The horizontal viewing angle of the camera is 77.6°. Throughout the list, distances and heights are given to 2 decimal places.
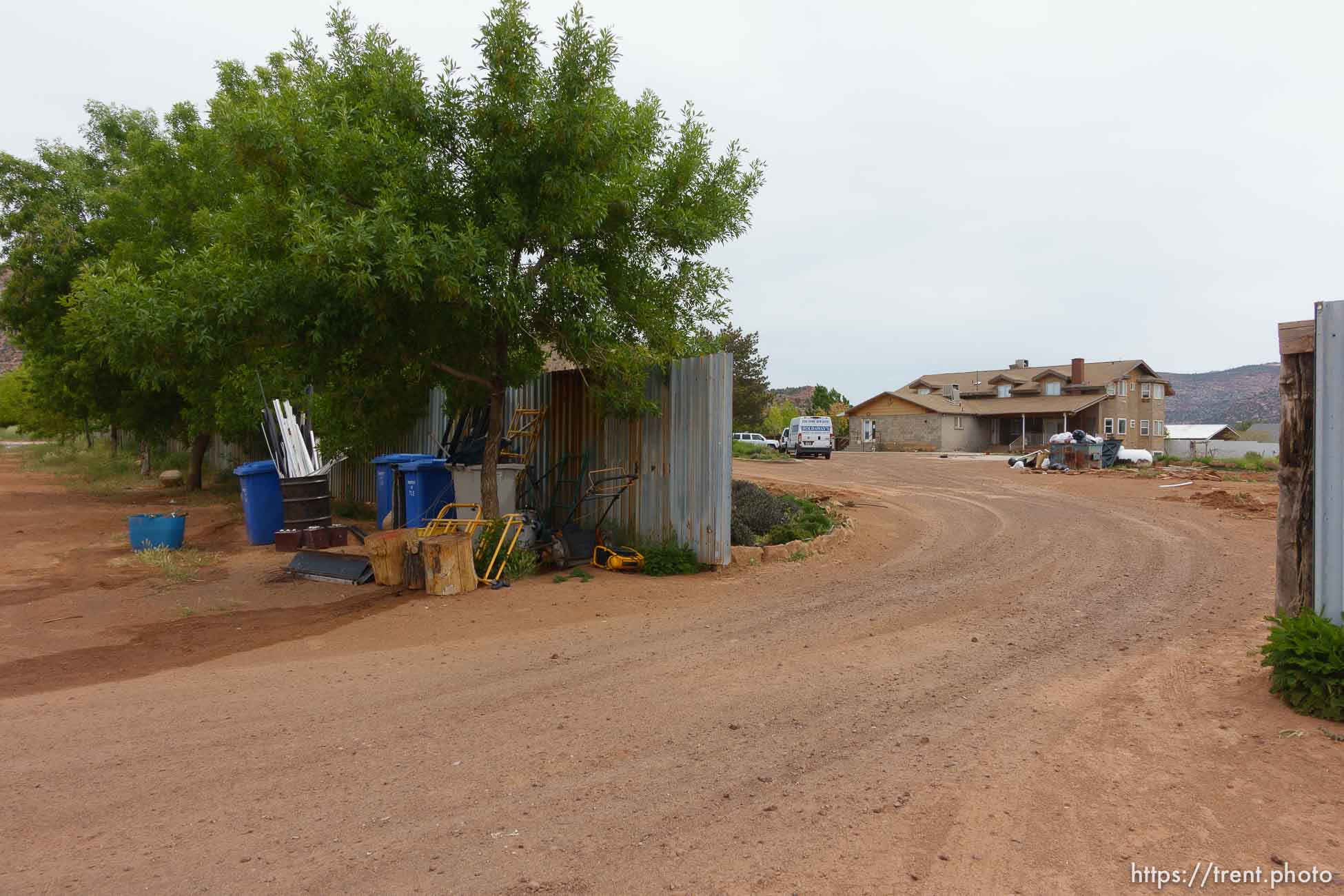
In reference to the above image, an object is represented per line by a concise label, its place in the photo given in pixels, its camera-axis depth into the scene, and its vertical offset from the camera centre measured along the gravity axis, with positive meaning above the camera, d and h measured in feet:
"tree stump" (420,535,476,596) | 30.37 -4.79
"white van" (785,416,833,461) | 132.98 -0.23
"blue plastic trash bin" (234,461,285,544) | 45.68 -3.66
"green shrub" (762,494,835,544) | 38.99 -4.45
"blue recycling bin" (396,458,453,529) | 43.57 -2.91
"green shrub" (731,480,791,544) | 39.78 -3.82
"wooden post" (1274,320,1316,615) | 16.89 -0.62
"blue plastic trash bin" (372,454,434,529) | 48.98 -2.86
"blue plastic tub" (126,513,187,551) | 41.19 -4.78
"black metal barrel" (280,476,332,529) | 44.06 -3.51
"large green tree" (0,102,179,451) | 68.49 +15.28
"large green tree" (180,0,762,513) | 27.91 +8.20
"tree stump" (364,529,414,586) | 32.01 -4.74
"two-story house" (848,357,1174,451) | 178.81 +5.30
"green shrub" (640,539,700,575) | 33.73 -5.10
